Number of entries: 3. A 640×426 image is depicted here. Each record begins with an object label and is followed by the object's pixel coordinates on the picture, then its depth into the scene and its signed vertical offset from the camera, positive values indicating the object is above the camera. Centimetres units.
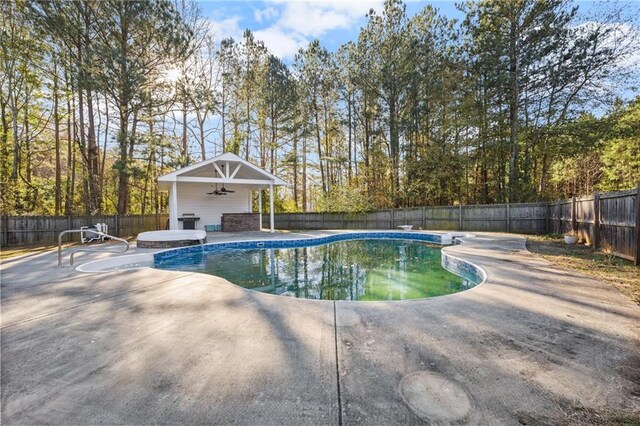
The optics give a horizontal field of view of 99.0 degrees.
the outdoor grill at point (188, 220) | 1272 -24
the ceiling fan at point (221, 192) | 1288 +107
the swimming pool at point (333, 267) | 496 -136
